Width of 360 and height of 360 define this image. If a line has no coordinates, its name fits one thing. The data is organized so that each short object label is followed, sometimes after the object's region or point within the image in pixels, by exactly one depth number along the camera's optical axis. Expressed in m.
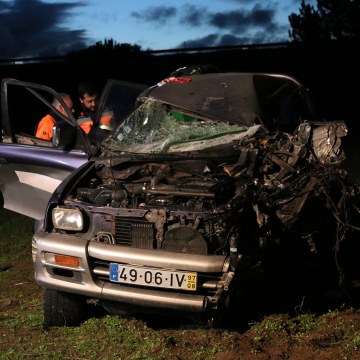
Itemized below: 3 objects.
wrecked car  3.66
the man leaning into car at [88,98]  6.37
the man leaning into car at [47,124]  6.03
